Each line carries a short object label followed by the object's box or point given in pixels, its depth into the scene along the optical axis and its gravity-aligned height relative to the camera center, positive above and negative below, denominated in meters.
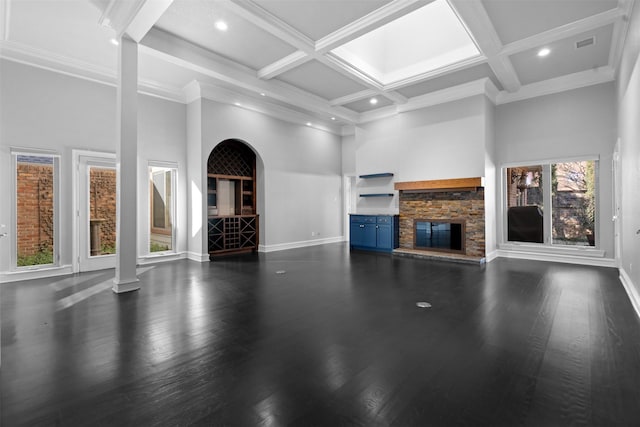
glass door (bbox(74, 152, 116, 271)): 5.48 +0.07
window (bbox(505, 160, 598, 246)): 5.96 +0.14
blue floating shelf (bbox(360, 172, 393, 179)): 7.68 +0.90
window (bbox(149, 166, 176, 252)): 6.37 +0.11
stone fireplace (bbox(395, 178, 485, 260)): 6.34 -0.13
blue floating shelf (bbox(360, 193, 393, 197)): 7.71 +0.42
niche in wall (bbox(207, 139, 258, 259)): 7.26 +0.33
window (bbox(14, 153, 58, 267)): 4.93 +0.09
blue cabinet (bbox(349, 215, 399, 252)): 7.44 -0.51
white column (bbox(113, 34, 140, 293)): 4.16 +0.60
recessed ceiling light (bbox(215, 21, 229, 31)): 4.36 +2.61
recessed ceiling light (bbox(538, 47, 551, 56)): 5.04 +2.56
